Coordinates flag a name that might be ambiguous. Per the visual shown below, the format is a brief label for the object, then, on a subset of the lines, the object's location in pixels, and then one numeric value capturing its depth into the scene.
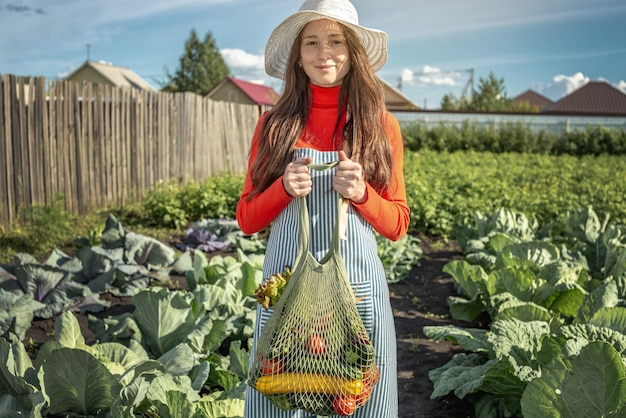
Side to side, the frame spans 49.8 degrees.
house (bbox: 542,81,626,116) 41.69
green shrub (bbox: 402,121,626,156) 23.08
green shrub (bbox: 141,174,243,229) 8.61
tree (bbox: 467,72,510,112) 44.49
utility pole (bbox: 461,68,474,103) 56.26
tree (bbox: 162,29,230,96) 47.53
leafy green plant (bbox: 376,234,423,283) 6.08
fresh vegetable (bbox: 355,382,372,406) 1.87
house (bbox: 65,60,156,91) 48.16
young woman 2.00
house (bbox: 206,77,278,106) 43.28
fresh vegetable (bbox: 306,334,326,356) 1.78
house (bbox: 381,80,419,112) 45.11
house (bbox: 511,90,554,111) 64.50
